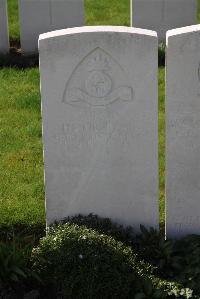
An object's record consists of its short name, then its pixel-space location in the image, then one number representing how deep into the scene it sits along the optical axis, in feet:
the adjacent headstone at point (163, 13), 31.60
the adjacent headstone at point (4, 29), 30.25
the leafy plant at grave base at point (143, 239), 15.62
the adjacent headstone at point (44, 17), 30.76
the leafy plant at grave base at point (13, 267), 15.06
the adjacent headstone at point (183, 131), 15.31
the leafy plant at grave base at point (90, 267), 14.33
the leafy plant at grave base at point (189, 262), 14.76
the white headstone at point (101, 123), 15.20
